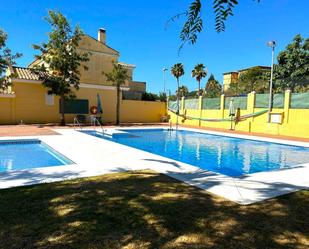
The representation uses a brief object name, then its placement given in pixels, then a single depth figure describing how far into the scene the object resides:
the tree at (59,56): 16.55
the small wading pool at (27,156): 7.58
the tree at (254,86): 16.66
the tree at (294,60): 22.53
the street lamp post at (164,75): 27.29
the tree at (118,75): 19.20
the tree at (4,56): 13.55
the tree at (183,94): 23.82
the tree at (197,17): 1.57
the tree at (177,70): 33.50
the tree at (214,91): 19.98
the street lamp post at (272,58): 14.45
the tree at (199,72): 35.03
